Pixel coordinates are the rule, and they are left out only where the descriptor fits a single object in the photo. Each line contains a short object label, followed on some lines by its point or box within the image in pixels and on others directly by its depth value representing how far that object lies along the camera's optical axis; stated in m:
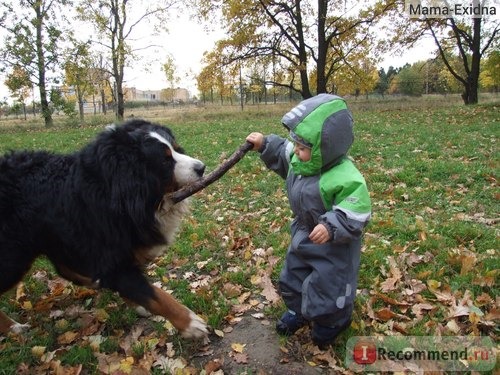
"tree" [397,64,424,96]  59.72
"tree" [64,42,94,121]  24.22
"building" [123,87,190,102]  116.06
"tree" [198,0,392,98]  26.38
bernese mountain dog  2.82
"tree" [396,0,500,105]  23.55
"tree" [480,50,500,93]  26.68
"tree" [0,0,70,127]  22.33
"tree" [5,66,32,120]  23.23
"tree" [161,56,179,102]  34.10
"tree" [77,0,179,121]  28.95
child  2.42
